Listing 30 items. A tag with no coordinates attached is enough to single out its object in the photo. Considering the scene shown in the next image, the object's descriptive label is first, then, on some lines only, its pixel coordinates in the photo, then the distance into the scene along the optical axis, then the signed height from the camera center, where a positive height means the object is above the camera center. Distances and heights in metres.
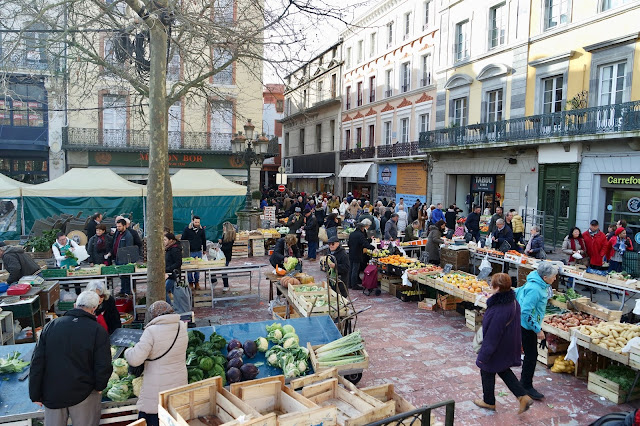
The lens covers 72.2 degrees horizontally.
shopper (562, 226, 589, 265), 10.55 -1.37
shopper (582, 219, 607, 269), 10.30 -1.28
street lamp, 15.09 +1.31
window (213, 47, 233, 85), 23.27 +5.61
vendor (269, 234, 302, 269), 9.06 -1.38
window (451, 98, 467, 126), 22.16 +3.88
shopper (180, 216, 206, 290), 10.59 -1.33
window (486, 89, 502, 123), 19.97 +3.82
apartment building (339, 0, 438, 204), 25.64 +5.75
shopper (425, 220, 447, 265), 11.55 -1.42
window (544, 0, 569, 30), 16.73 +6.92
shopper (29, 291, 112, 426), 3.62 -1.54
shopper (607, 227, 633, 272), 10.30 -1.34
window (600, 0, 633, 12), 14.70 +6.37
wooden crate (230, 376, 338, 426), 3.72 -1.84
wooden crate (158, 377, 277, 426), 3.47 -1.81
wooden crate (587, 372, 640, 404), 5.46 -2.53
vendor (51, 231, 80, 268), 9.20 -1.54
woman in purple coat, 4.86 -1.65
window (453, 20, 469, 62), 21.84 +7.40
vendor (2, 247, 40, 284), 7.70 -1.51
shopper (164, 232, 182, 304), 8.02 -1.47
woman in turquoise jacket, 5.43 -1.51
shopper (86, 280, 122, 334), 5.83 -1.79
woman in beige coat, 3.89 -1.56
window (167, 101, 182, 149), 23.45 +2.63
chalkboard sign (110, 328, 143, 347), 4.77 -1.75
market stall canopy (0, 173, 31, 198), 13.37 -0.30
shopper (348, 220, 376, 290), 10.29 -1.50
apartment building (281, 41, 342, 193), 36.78 +4.41
